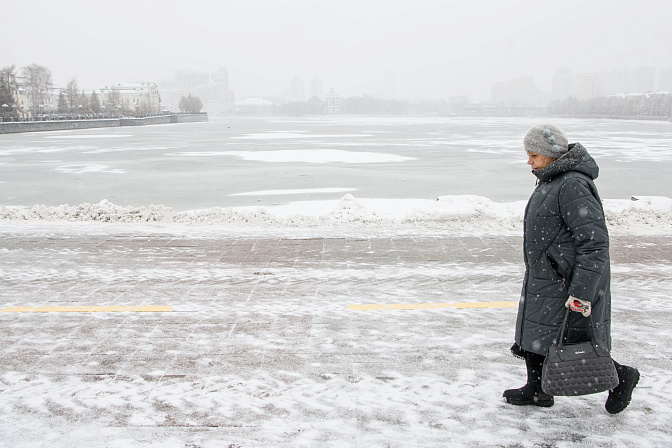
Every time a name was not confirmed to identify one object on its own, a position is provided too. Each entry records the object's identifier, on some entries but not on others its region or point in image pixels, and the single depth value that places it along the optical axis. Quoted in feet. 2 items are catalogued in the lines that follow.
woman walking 9.38
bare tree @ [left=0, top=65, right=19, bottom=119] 215.10
